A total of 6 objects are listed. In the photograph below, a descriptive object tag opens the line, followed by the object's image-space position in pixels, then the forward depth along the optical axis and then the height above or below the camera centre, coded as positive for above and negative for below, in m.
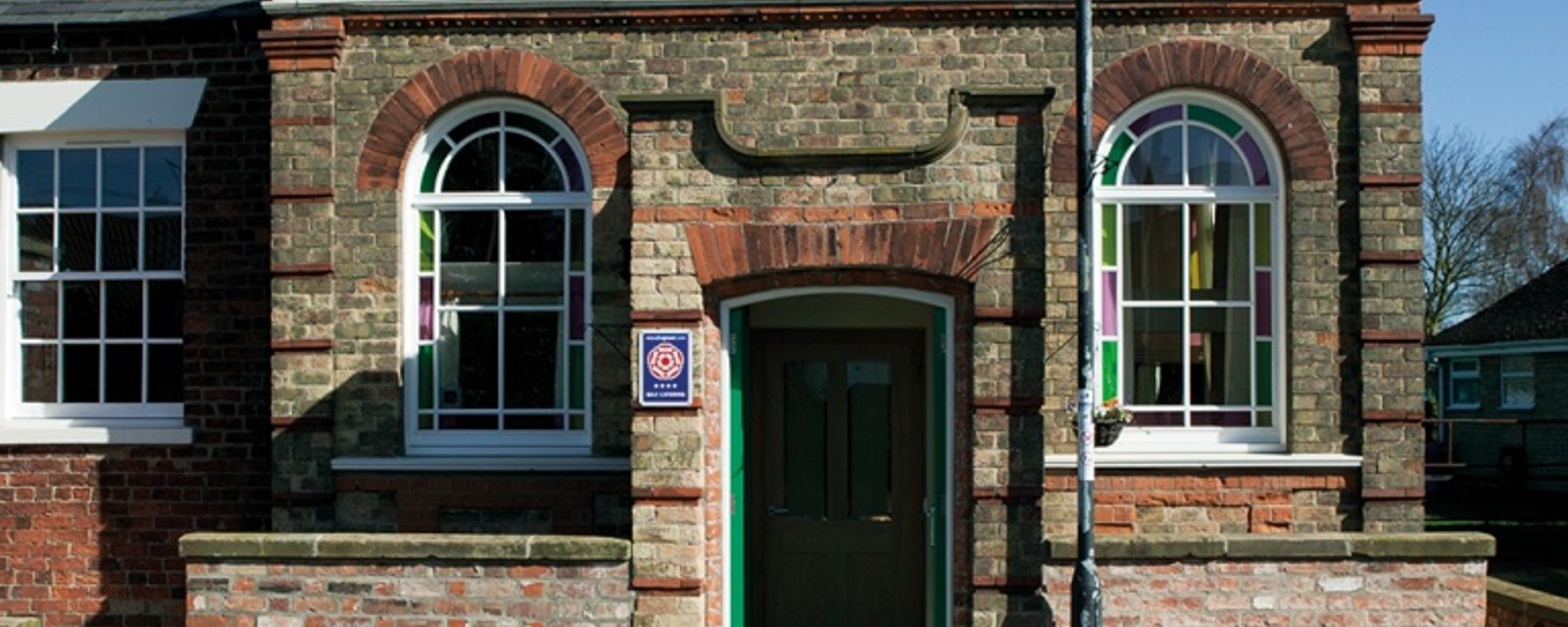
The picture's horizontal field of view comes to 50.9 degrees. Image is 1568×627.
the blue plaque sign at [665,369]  8.78 -0.06
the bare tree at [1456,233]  42.47 +3.30
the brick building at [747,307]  10.38 +0.44
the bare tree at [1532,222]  44.75 +3.77
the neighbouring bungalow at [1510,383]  29.27 -0.48
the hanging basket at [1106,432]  9.42 -0.43
